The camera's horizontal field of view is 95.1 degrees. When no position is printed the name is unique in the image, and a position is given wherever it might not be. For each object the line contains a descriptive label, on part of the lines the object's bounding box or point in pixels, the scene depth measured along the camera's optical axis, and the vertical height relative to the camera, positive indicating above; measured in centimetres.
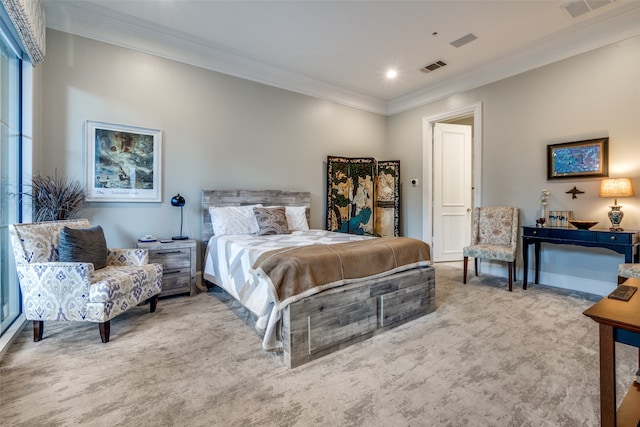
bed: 199 -64
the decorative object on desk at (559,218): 359 -4
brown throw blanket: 200 -39
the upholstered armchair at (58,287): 221 -58
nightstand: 323 -57
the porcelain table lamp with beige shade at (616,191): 307 +25
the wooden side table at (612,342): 112 -50
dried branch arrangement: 277 +14
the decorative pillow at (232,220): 369 -9
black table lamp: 353 +14
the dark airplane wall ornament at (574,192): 357 +28
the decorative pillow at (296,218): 429 -7
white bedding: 207 -53
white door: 535 +45
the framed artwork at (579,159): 338 +68
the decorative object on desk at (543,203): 380 +15
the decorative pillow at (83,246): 239 -29
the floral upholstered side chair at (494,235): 372 -30
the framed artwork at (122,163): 321 +57
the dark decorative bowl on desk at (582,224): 331 -11
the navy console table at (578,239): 294 -27
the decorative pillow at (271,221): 373 -10
